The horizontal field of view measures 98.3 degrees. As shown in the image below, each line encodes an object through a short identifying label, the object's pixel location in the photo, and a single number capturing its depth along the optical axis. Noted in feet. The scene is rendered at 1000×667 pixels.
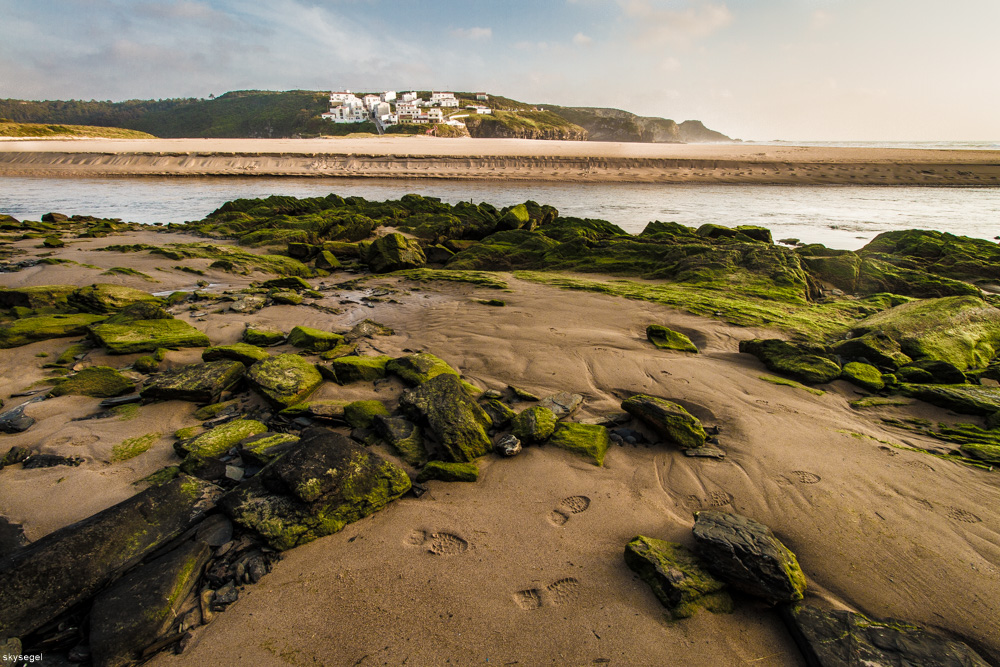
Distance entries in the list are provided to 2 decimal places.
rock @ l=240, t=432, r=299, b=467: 10.14
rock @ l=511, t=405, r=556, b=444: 11.60
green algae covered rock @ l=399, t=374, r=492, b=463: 10.98
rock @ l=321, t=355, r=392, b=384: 14.35
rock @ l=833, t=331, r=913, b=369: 16.12
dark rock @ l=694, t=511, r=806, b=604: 7.33
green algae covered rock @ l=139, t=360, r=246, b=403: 12.36
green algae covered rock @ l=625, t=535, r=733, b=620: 7.30
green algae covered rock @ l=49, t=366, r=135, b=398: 12.51
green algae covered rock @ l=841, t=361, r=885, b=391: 14.83
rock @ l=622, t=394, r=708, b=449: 11.57
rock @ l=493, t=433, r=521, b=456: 11.18
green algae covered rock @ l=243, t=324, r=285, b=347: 17.01
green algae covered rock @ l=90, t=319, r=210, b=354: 15.06
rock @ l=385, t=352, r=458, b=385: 14.34
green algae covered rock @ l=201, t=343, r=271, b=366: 14.15
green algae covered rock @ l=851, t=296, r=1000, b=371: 16.88
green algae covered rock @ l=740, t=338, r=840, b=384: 15.33
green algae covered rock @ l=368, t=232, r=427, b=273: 31.32
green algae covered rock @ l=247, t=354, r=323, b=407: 12.57
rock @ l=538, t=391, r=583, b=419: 13.00
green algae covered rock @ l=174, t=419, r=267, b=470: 10.23
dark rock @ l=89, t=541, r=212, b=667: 6.26
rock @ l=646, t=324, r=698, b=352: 17.80
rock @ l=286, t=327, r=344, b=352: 16.44
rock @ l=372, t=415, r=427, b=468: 10.89
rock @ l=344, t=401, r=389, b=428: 12.02
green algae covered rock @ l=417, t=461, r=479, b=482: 10.29
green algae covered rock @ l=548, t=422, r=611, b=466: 11.20
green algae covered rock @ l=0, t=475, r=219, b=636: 6.52
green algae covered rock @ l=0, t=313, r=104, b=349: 15.25
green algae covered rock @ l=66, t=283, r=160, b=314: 18.49
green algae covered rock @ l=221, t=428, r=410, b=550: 8.38
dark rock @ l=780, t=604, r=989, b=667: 6.43
